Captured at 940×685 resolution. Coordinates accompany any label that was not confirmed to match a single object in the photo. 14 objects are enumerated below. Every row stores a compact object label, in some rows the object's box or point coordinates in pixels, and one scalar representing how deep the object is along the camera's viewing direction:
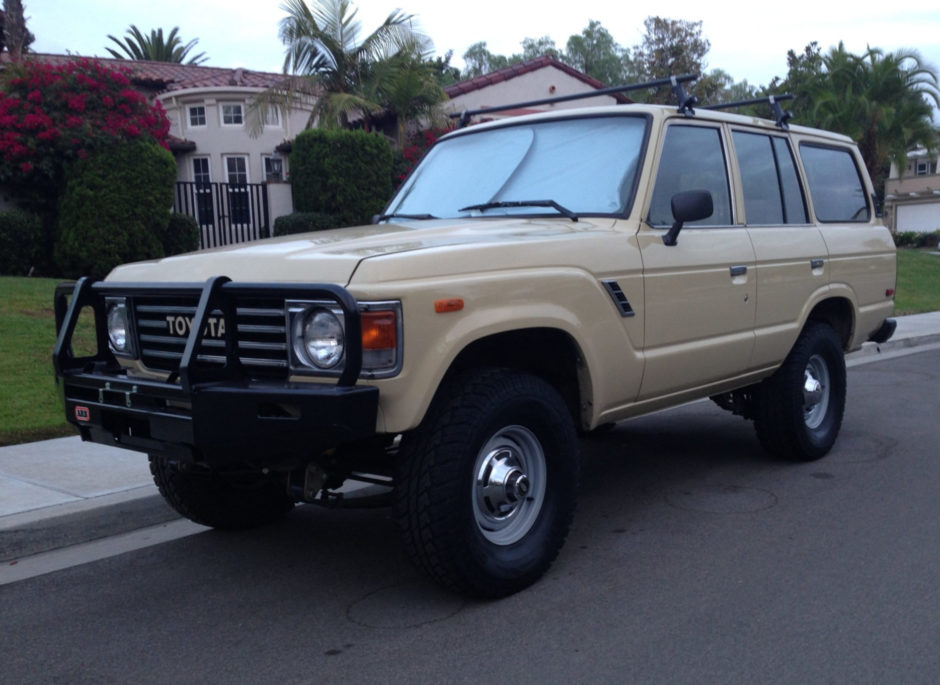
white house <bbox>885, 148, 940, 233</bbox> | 50.00
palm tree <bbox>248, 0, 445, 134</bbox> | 20.84
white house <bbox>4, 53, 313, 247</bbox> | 28.08
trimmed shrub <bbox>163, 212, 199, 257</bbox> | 15.12
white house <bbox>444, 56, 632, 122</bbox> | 26.70
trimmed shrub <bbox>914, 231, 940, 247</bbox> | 45.56
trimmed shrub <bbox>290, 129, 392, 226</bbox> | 17.66
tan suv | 3.48
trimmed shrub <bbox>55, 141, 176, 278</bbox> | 13.95
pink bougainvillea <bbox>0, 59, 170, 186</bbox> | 14.23
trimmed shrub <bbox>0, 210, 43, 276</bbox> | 13.73
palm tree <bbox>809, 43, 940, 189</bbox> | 28.38
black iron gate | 15.97
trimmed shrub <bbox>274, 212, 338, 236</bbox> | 17.02
